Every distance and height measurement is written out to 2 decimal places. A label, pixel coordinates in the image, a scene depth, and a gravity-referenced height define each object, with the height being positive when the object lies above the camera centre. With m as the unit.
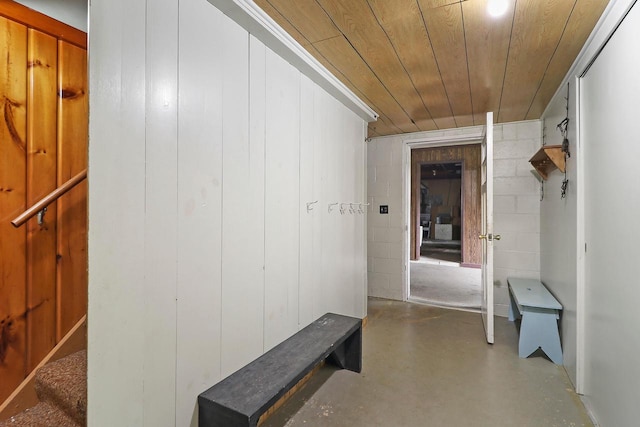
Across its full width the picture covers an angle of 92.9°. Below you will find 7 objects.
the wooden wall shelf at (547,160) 2.40 +0.48
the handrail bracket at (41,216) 1.54 -0.02
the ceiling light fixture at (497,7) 1.51 +1.04
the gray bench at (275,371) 1.31 -0.83
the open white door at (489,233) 2.70 -0.18
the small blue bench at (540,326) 2.48 -0.94
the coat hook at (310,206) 2.28 +0.05
